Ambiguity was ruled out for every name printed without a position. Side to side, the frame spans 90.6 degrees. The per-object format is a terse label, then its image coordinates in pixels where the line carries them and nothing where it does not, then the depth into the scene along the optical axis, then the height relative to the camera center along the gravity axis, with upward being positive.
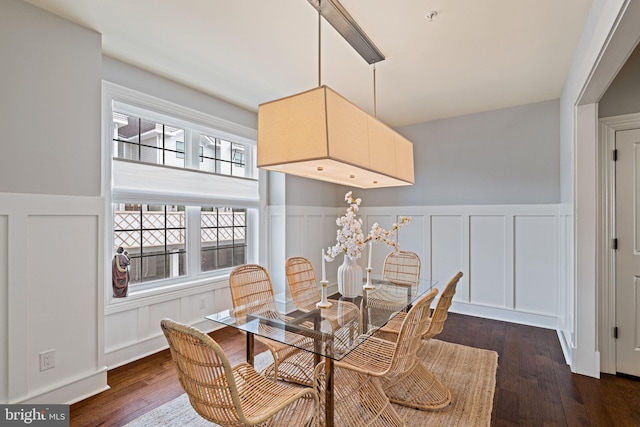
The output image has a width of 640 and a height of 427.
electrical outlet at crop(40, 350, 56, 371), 2.05 -0.94
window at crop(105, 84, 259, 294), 2.84 +0.21
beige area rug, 1.97 -1.29
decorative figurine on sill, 2.70 -0.50
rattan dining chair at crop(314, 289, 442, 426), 1.61 -1.01
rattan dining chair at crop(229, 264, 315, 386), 2.08 -0.64
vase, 2.33 -0.47
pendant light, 1.63 +0.45
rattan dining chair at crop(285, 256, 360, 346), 1.80 -0.64
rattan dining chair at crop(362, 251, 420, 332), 2.12 -0.64
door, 2.51 -0.31
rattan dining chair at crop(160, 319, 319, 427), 1.21 -0.68
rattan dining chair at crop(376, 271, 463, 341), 2.04 -0.66
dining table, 1.63 -0.66
